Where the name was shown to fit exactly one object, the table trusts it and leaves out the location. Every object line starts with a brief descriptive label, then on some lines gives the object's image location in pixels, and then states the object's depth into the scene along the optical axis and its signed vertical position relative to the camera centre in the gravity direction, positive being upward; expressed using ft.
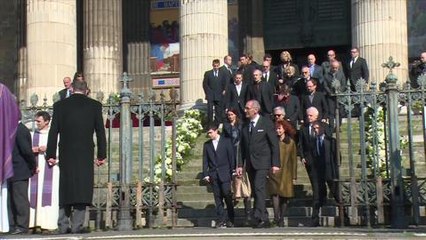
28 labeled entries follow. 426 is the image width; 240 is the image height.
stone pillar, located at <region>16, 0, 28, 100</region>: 92.12 +12.68
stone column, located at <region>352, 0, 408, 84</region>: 70.33 +10.65
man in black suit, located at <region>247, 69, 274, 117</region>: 51.26 +4.44
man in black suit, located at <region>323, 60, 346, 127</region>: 48.42 +5.45
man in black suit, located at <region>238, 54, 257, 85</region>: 57.36 +6.75
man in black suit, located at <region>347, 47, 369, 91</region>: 60.44 +6.83
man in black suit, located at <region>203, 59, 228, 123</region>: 61.57 +5.85
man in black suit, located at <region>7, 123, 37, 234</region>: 41.32 +0.07
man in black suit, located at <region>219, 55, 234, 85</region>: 61.52 +7.00
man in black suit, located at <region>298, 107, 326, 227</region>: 45.85 +1.40
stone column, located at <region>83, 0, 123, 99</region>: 86.58 +12.27
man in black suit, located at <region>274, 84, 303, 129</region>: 50.63 +3.85
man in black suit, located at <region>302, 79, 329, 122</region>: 48.73 +3.92
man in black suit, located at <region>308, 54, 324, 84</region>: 58.13 +6.60
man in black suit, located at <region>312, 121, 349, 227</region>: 45.44 +0.54
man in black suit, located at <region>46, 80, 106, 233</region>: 39.40 +1.31
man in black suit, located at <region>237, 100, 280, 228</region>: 42.57 +0.94
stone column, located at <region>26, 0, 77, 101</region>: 75.25 +10.67
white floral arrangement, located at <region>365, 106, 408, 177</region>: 50.26 +1.83
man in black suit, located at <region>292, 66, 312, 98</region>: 53.31 +5.26
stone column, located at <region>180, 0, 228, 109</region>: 73.56 +10.56
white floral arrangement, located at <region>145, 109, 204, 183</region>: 55.12 +2.45
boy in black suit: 44.29 +0.30
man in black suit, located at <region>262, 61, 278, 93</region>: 56.29 +6.11
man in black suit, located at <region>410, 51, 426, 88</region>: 54.95 +6.46
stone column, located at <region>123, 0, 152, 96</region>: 93.66 +13.51
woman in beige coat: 43.98 -0.02
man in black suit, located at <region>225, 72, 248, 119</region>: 52.58 +4.62
